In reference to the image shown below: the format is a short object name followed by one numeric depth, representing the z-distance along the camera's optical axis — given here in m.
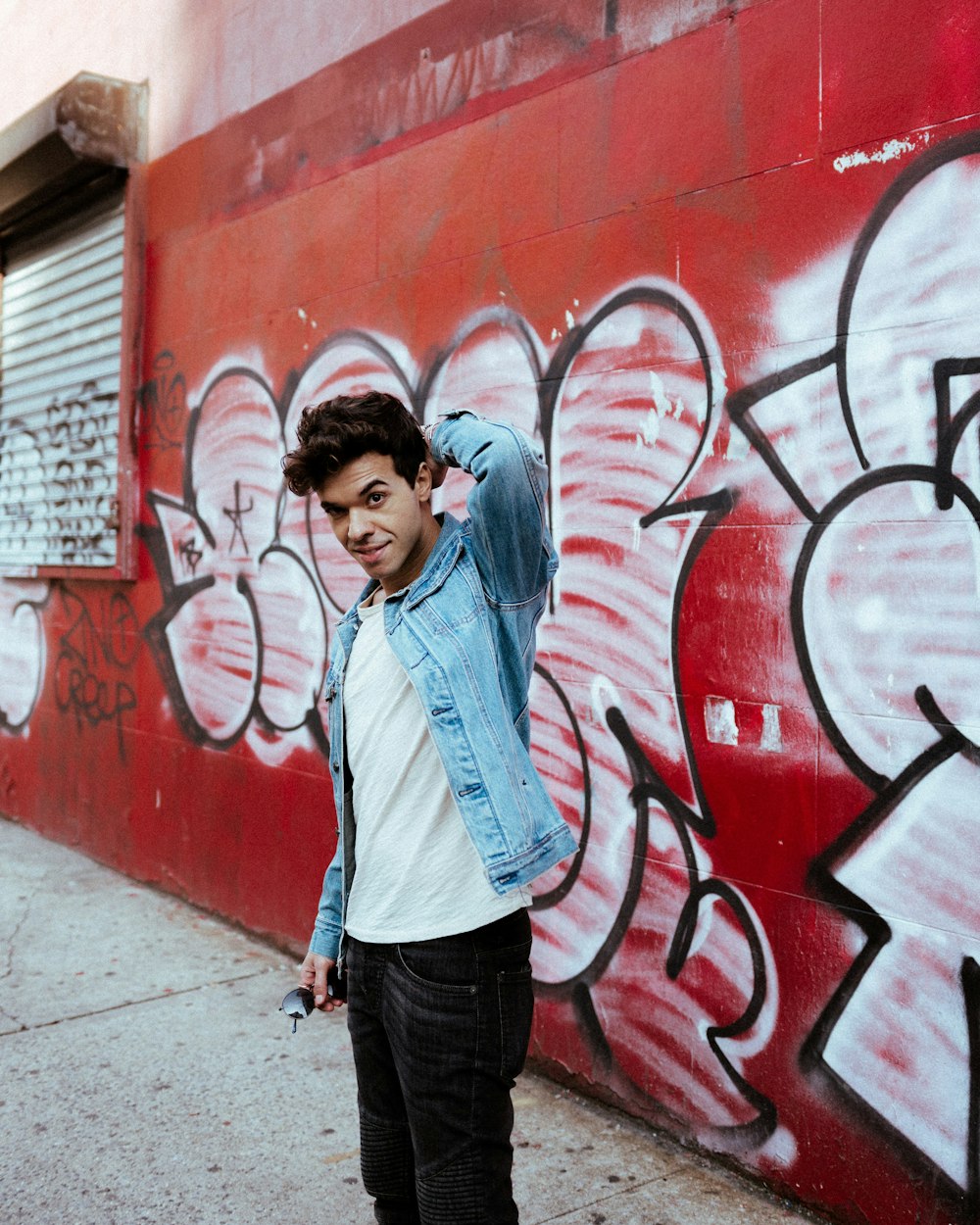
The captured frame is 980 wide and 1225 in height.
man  1.91
